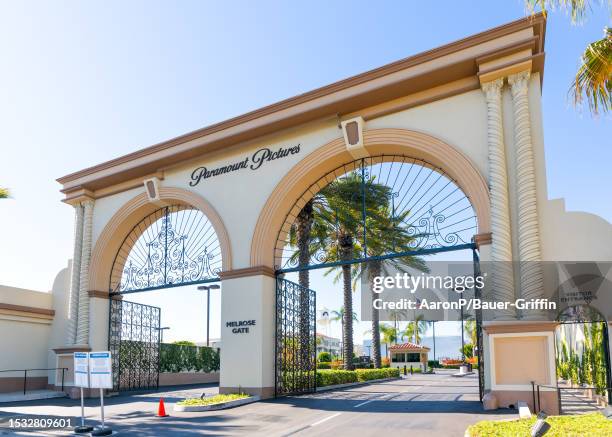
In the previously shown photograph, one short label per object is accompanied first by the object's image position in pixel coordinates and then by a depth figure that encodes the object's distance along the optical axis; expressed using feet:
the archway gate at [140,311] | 68.64
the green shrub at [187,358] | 97.09
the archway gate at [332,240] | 51.67
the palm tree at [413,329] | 290.35
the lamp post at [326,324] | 127.60
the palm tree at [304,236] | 80.69
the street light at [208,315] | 147.83
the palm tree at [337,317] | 306.62
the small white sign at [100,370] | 37.27
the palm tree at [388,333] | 292.81
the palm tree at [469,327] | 245.22
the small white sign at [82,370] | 39.27
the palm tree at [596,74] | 31.19
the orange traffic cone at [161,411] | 46.25
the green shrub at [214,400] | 49.41
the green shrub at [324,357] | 166.20
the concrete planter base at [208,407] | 48.14
